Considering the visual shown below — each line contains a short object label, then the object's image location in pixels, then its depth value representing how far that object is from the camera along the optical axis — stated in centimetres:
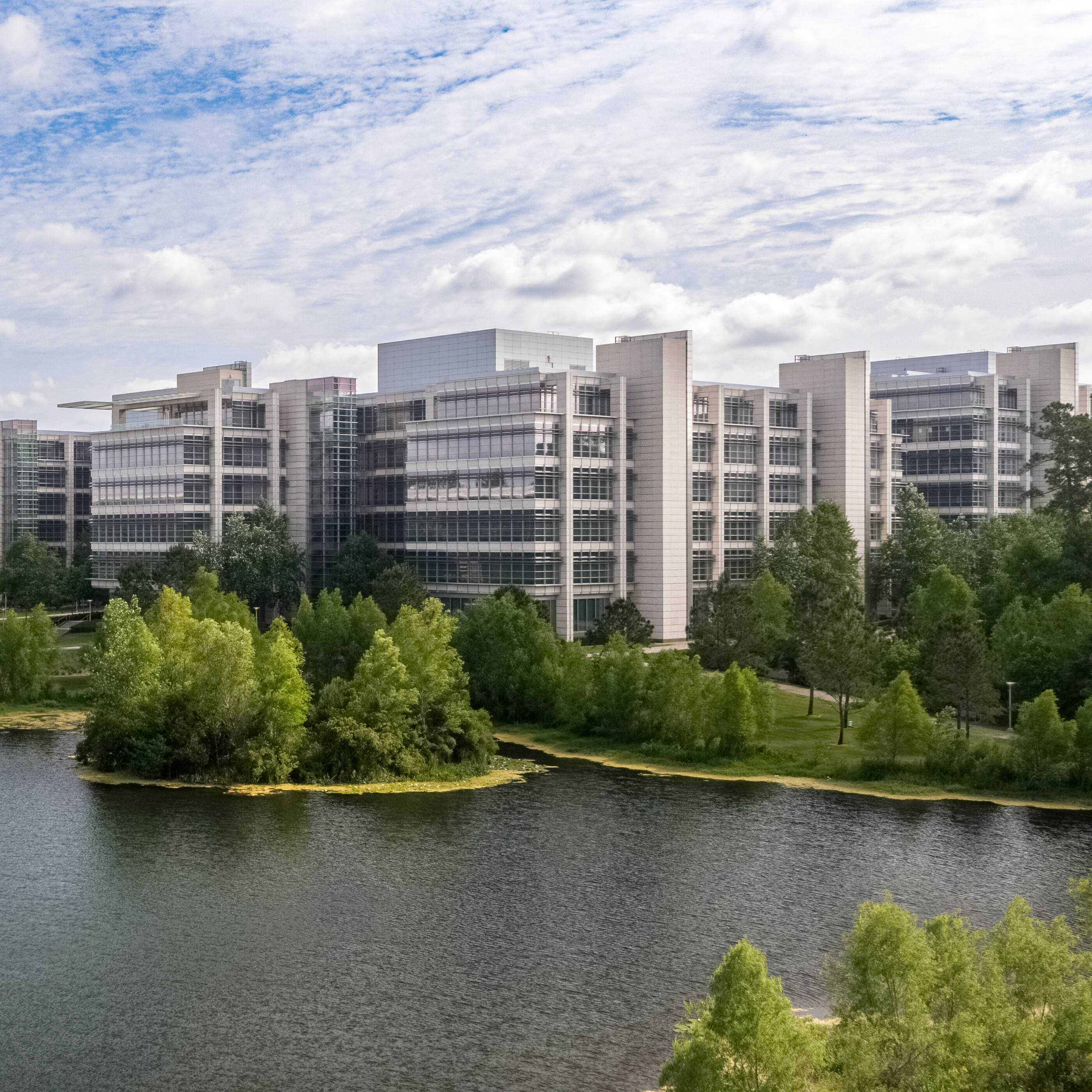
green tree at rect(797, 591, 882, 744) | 8369
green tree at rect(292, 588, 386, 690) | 9750
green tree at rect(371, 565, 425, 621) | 11444
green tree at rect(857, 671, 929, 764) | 7475
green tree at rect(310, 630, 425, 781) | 7488
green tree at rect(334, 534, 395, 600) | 13088
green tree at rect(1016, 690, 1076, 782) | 7138
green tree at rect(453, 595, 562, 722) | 9356
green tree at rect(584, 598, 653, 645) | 11281
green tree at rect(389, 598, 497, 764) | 7819
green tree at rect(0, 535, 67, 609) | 15438
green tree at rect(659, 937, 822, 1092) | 3128
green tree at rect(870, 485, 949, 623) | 12794
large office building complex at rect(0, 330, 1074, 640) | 12331
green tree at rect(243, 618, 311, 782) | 7431
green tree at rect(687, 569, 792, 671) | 10025
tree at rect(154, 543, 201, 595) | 12562
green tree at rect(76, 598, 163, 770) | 7619
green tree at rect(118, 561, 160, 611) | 12575
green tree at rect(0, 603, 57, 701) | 10212
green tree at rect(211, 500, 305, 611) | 13088
